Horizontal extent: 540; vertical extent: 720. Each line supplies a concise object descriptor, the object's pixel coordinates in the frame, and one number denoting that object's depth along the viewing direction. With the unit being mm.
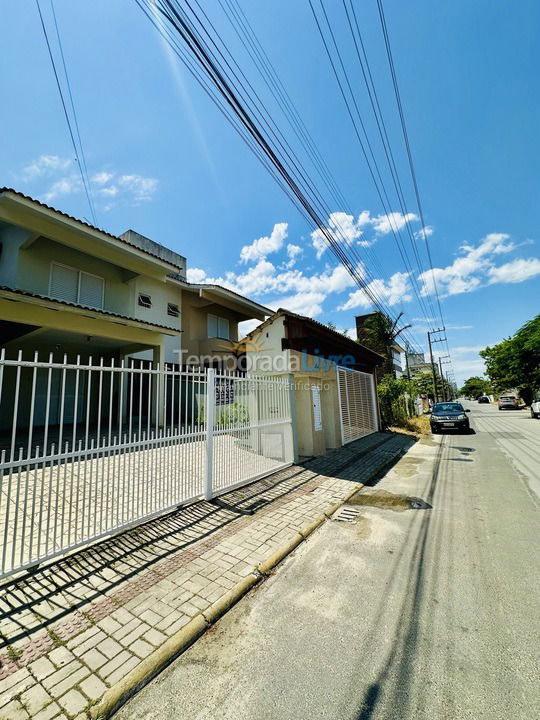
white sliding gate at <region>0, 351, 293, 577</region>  3324
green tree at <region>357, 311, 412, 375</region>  24453
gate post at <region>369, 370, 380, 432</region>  13984
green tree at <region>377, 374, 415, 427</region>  15977
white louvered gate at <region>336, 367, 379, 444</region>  10109
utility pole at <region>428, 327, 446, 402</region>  28381
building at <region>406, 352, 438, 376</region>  52938
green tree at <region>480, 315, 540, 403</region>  22781
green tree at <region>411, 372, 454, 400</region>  34794
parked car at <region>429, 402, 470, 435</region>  13484
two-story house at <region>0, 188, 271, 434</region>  8336
